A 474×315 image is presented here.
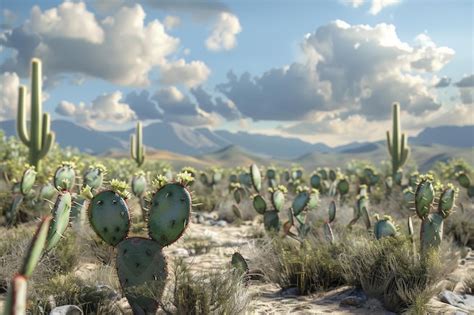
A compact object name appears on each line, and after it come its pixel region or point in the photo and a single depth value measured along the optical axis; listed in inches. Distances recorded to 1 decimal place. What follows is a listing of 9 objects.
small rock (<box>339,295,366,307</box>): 193.8
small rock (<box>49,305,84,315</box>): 147.1
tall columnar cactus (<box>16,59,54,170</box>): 522.0
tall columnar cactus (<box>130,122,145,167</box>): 853.2
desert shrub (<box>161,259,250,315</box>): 155.7
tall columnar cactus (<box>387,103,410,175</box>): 687.7
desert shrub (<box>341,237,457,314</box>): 185.3
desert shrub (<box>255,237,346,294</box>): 214.1
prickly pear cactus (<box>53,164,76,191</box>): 295.7
